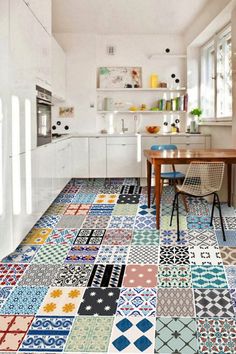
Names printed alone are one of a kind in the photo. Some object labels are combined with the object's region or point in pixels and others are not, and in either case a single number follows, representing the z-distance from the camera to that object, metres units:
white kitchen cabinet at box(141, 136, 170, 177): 6.31
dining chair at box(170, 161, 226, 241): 3.58
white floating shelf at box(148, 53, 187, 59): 6.75
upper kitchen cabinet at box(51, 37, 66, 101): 5.57
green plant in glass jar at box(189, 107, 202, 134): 6.43
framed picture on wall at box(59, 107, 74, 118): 6.87
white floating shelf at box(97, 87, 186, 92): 6.79
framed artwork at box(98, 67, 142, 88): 6.84
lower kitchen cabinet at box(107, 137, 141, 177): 6.35
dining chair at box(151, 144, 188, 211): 4.64
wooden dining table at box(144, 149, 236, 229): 3.77
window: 5.42
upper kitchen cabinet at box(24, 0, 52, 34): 3.62
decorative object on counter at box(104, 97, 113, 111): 6.84
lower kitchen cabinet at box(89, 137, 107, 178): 6.35
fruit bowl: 6.62
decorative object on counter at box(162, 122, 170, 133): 7.03
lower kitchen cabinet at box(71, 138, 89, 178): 6.35
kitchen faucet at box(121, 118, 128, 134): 6.98
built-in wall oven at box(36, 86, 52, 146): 3.89
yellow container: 6.84
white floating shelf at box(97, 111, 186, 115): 6.89
